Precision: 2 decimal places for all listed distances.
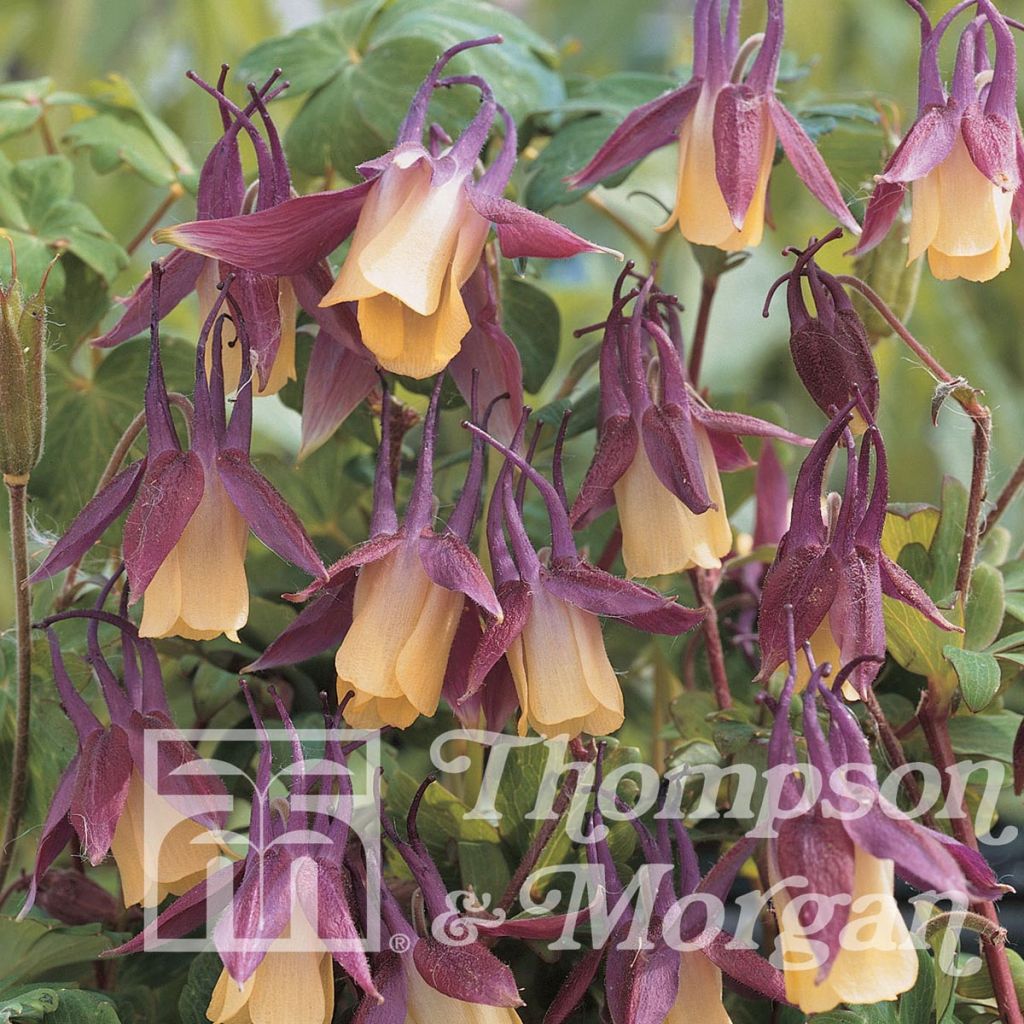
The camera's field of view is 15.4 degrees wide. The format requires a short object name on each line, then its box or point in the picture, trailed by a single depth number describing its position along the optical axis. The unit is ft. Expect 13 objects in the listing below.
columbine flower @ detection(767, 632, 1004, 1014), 1.33
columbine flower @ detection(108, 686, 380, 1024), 1.36
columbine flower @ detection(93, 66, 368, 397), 1.42
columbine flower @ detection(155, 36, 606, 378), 1.38
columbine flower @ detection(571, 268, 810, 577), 1.44
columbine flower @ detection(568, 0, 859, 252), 1.45
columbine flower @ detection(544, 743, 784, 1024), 1.38
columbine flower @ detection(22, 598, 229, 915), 1.43
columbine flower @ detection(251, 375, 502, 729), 1.39
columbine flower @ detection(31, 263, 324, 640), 1.40
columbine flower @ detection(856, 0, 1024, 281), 1.43
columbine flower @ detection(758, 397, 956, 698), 1.39
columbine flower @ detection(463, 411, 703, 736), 1.39
